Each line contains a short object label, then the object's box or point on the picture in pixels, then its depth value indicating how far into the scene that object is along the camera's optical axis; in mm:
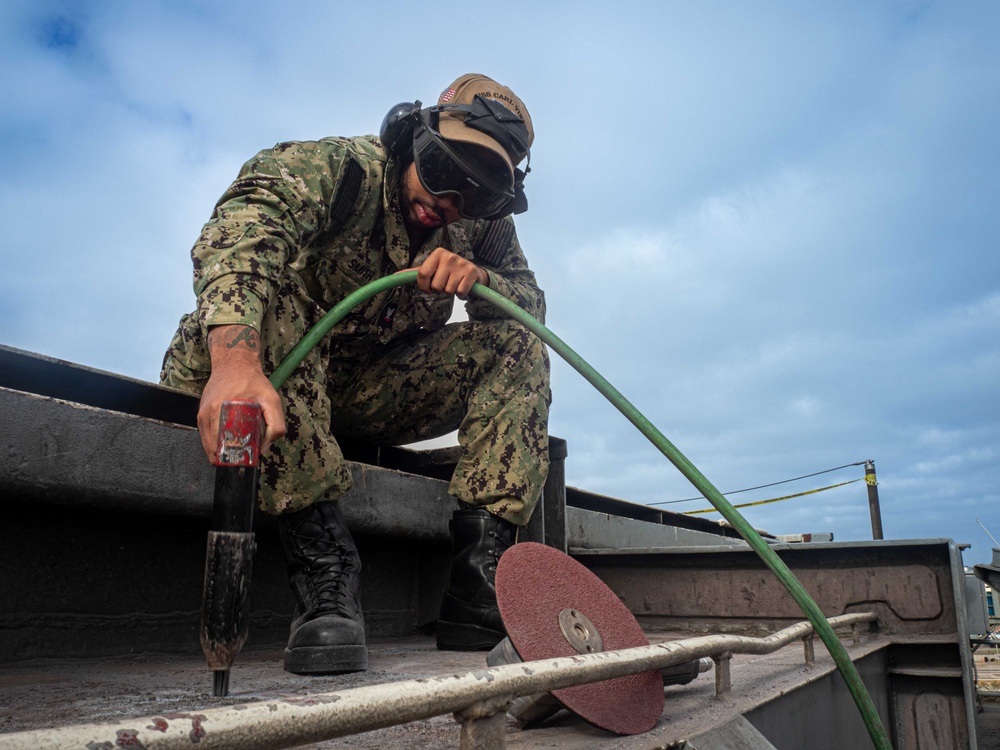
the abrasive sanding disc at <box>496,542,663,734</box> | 1124
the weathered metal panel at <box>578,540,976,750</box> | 2406
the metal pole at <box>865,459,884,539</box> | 11266
